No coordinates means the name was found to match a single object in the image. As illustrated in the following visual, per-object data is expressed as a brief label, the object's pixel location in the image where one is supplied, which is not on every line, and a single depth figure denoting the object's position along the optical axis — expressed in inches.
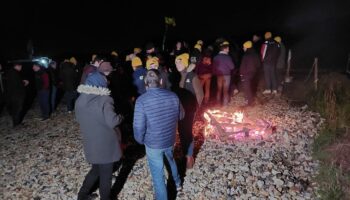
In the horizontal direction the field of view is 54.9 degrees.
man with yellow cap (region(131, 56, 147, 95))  321.7
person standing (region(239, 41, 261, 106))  418.3
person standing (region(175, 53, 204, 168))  267.7
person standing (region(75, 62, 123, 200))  195.8
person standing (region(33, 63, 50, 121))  426.9
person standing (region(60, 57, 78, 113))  454.0
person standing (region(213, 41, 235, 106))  409.4
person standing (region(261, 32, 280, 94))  478.6
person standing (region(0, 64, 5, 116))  569.4
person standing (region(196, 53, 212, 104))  403.9
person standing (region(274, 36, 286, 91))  495.5
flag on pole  714.8
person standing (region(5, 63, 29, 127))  409.7
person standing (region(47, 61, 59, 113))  454.4
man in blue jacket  191.6
